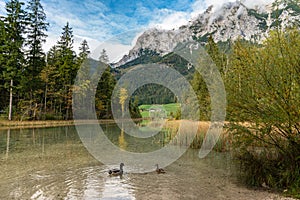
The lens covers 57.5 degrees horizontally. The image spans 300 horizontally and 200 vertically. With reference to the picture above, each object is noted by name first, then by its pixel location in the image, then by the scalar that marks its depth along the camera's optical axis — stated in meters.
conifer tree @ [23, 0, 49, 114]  30.59
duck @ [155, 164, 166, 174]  7.63
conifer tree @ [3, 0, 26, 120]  26.78
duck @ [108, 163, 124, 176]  7.20
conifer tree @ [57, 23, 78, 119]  35.38
